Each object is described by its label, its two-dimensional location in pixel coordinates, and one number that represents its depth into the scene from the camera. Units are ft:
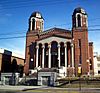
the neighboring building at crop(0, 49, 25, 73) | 117.17
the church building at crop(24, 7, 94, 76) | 99.96
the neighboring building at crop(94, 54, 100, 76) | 135.78
